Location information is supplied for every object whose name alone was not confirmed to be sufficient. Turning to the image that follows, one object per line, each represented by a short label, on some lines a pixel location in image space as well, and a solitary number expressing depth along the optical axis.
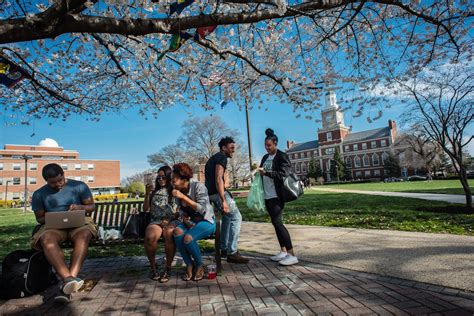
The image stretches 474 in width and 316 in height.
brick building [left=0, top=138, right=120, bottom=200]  55.50
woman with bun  3.86
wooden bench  5.27
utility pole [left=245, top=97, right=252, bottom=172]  16.65
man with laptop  3.12
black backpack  3.03
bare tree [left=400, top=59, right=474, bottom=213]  8.21
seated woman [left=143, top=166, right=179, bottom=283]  3.48
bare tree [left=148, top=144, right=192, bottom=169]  46.09
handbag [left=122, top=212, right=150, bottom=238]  4.12
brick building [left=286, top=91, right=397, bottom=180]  71.44
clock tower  74.19
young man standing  3.86
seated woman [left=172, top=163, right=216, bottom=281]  3.40
